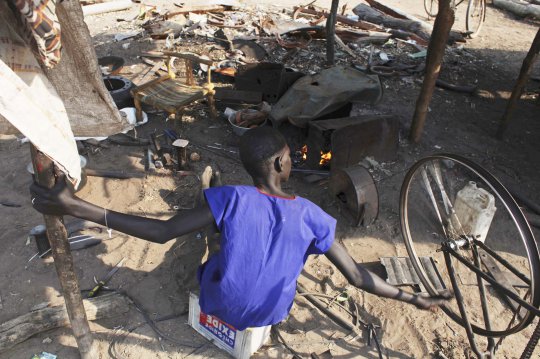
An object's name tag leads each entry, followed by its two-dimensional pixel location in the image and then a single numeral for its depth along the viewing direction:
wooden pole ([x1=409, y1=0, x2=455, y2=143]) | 5.39
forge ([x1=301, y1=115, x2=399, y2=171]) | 5.26
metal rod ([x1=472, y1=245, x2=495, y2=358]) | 3.18
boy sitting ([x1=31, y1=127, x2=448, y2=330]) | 2.29
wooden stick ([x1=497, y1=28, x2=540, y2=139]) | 5.89
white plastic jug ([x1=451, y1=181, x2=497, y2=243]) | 4.29
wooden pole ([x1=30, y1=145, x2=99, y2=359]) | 2.16
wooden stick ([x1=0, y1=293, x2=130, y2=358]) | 3.18
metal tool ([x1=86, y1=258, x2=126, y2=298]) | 3.74
